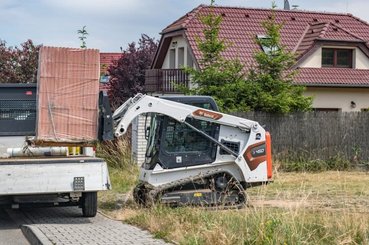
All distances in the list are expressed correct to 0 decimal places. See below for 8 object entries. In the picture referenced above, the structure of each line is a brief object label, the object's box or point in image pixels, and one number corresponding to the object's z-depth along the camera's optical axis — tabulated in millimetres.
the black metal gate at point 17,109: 13516
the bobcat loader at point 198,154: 14102
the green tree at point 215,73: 24062
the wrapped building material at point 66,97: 12781
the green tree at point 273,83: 24234
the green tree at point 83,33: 39916
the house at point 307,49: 32844
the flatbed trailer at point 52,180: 11969
